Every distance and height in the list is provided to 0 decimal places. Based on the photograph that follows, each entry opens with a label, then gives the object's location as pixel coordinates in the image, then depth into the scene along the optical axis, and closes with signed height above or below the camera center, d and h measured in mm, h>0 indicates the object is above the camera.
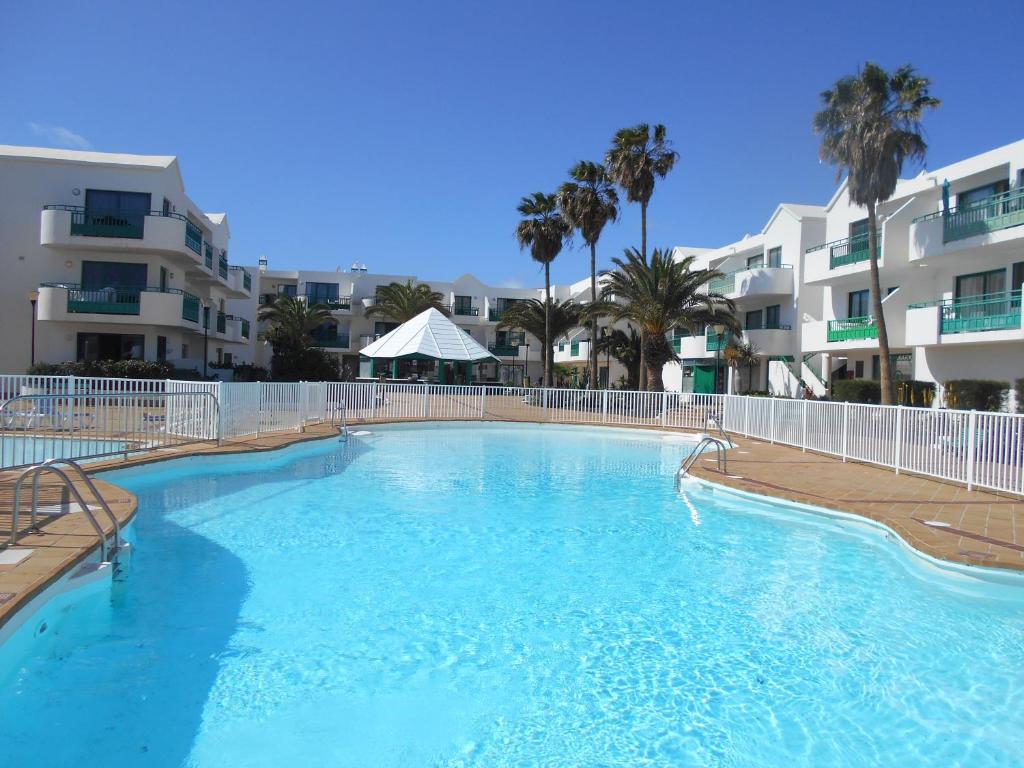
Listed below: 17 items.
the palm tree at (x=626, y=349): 36969 +1919
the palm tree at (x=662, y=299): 27312 +3593
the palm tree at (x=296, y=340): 37375 +1928
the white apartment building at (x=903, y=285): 19781 +4177
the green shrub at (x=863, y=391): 23516 -25
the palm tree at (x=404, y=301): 45812 +5348
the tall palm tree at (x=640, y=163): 30072 +10152
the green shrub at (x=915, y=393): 22406 -28
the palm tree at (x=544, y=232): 35656 +8083
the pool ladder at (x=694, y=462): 12055 -1506
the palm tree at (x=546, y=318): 36628 +3571
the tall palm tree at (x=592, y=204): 32844 +8951
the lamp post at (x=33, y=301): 25725 +2551
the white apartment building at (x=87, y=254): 26500 +4748
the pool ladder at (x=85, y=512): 5500 -1281
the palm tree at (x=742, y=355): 31297 +1514
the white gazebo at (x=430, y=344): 25297 +1316
